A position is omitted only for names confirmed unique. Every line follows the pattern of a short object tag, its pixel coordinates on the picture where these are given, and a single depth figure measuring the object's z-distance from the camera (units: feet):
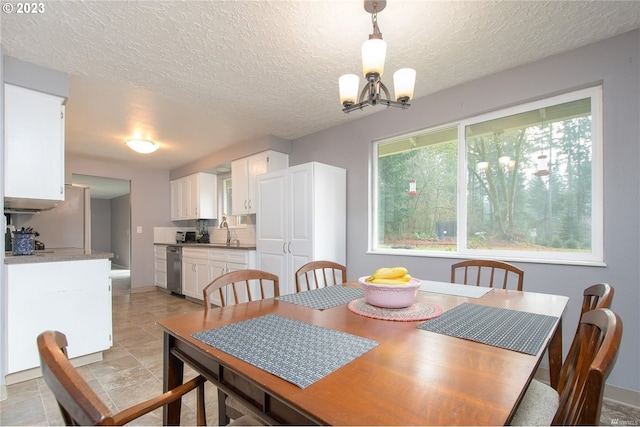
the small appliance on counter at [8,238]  11.47
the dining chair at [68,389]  1.45
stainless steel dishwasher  16.10
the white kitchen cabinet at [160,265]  17.40
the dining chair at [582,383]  1.61
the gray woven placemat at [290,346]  2.52
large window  7.03
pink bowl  4.15
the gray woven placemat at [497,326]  3.12
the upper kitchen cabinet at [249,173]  13.17
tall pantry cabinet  10.32
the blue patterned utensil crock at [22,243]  7.93
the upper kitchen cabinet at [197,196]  17.24
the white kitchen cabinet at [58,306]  6.98
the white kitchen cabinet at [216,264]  13.52
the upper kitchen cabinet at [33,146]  7.05
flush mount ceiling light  11.82
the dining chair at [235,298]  3.28
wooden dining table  1.98
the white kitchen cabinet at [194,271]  14.52
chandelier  4.66
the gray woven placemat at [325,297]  4.69
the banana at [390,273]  4.40
